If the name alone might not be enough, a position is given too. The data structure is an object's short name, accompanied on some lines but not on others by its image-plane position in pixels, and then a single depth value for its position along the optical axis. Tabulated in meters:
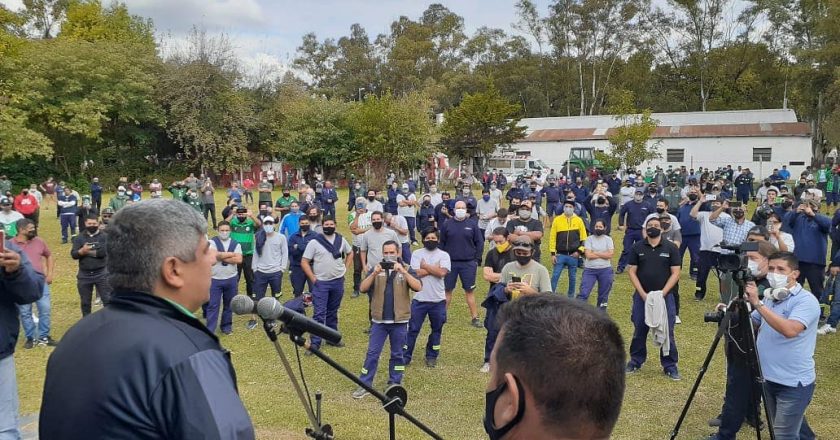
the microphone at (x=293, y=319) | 2.61
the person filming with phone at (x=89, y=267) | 8.84
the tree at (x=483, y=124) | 42.72
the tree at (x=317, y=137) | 41.31
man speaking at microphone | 1.57
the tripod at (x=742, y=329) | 4.40
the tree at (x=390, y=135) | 38.78
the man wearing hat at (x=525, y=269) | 7.01
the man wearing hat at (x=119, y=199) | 16.36
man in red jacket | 16.05
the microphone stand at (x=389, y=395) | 2.78
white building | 42.09
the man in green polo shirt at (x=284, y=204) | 13.45
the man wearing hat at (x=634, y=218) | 12.60
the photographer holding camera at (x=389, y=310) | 6.75
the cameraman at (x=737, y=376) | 4.97
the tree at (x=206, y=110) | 40.34
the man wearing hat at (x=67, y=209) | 17.47
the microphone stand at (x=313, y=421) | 2.85
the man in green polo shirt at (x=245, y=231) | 10.09
